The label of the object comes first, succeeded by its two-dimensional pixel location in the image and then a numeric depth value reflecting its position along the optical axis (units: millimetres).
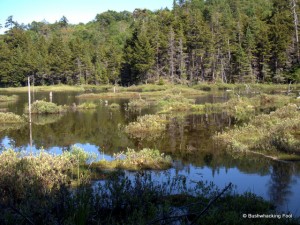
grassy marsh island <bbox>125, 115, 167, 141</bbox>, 23725
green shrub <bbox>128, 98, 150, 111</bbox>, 41656
